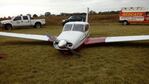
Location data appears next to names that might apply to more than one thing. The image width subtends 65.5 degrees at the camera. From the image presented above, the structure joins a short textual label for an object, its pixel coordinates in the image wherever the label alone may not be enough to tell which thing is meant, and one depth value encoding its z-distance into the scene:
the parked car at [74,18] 19.40
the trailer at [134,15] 18.56
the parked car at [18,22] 15.86
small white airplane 5.73
